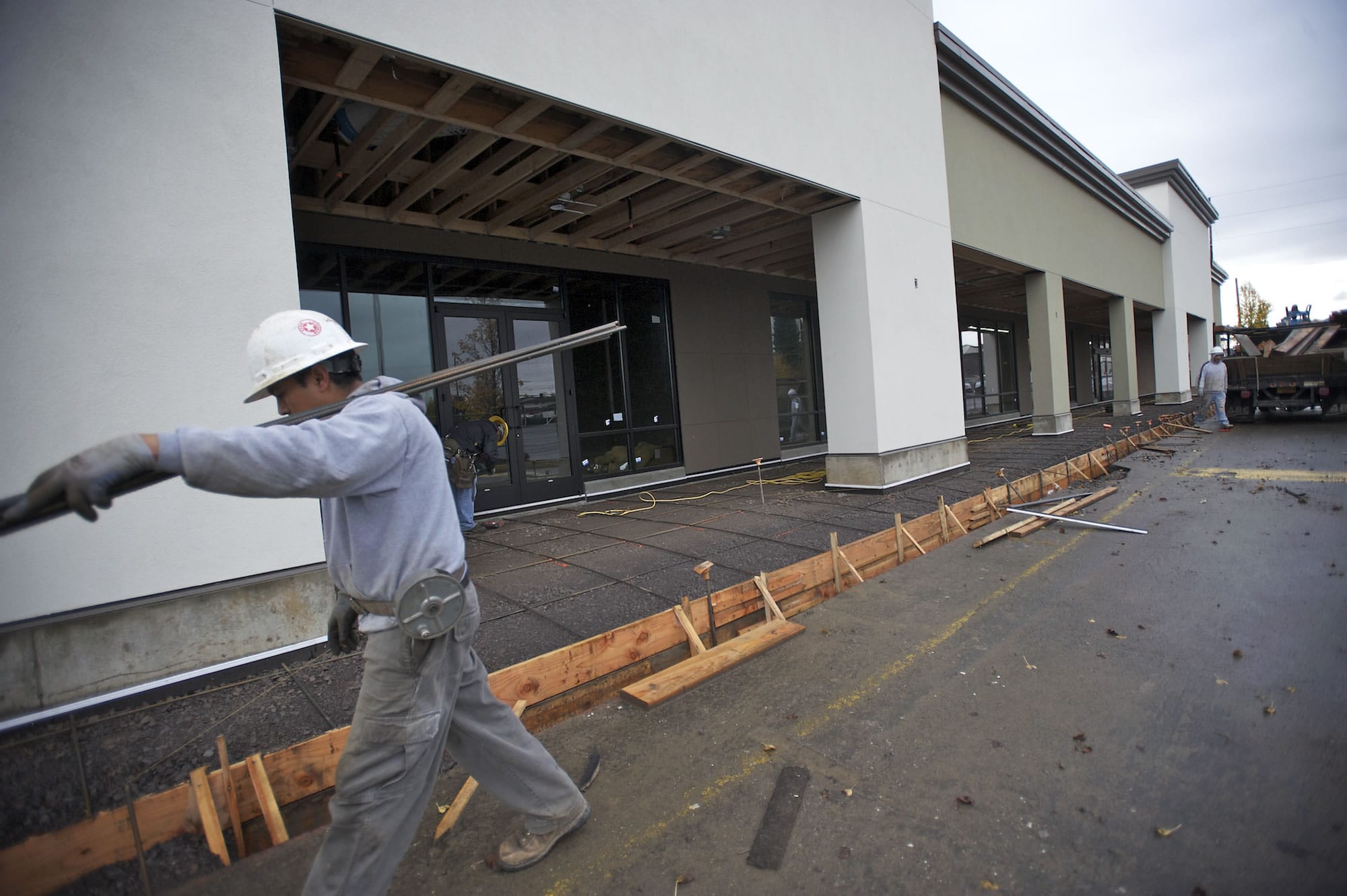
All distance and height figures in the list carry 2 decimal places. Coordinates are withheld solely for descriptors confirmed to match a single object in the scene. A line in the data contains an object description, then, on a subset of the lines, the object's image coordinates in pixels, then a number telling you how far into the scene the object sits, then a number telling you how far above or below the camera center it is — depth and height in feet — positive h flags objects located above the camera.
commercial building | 11.28 +6.98
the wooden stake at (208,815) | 8.35 -4.75
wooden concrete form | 7.80 -4.76
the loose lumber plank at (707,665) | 12.50 -5.30
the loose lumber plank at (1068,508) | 23.56 -5.03
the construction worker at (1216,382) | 54.24 -0.47
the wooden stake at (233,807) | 8.65 -4.81
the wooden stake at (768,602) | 16.11 -4.87
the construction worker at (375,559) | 6.33 -1.28
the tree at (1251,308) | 180.14 +18.85
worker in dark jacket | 24.02 -0.64
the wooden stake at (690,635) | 14.34 -4.94
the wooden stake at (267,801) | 8.77 -4.82
